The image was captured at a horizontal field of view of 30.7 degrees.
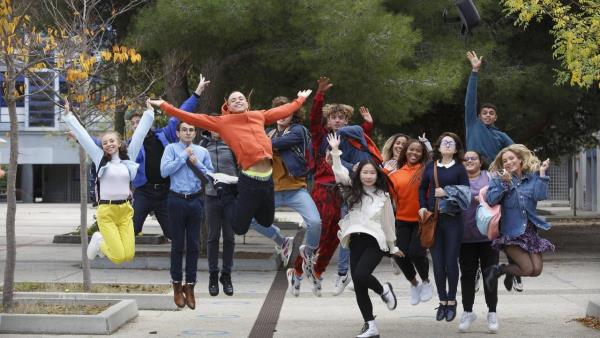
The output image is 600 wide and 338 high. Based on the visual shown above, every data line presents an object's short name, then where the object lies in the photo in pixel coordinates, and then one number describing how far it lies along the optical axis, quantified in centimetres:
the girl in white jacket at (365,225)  1076
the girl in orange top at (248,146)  1037
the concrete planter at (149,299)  1382
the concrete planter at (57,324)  1140
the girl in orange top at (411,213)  1180
